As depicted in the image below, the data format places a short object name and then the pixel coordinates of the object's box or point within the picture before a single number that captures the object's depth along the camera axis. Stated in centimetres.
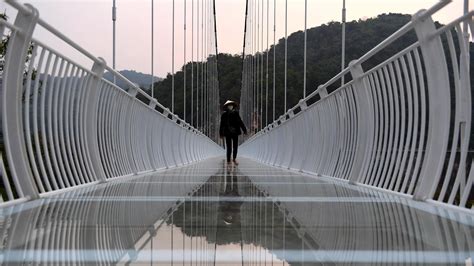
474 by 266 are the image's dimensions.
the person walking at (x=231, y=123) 1512
